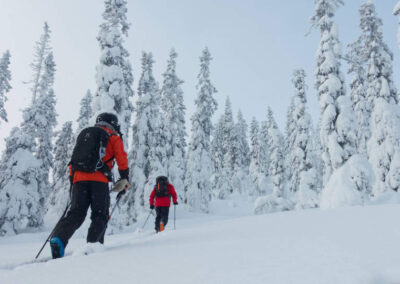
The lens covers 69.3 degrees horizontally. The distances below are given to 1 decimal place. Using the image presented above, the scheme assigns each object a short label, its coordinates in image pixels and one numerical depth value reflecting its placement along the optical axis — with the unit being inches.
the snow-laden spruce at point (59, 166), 1290.8
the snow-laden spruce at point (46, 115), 885.8
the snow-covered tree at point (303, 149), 946.7
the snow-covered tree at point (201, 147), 1240.8
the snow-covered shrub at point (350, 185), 512.2
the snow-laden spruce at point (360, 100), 1053.2
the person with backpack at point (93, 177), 166.9
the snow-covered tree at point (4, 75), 982.4
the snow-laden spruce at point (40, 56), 968.9
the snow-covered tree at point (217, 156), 2108.8
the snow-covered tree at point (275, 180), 779.4
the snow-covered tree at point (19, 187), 754.8
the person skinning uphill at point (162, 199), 397.1
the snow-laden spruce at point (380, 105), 757.3
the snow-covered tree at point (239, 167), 2057.1
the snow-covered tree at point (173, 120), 1202.8
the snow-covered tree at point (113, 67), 679.7
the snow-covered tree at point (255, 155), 2034.9
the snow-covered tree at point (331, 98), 646.5
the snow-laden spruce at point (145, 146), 1043.9
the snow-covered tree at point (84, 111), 1287.2
